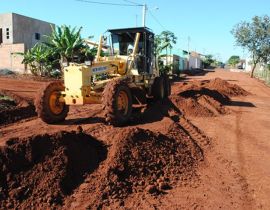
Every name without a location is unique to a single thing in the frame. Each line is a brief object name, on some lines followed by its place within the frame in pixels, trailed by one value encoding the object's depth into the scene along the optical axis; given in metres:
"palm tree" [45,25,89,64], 15.14
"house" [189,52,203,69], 49.16
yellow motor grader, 5.91
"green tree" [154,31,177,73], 25.73
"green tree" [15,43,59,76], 15.78
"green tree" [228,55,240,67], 81.52
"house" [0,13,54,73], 19.19
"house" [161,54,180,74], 24.31
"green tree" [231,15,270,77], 26.27
